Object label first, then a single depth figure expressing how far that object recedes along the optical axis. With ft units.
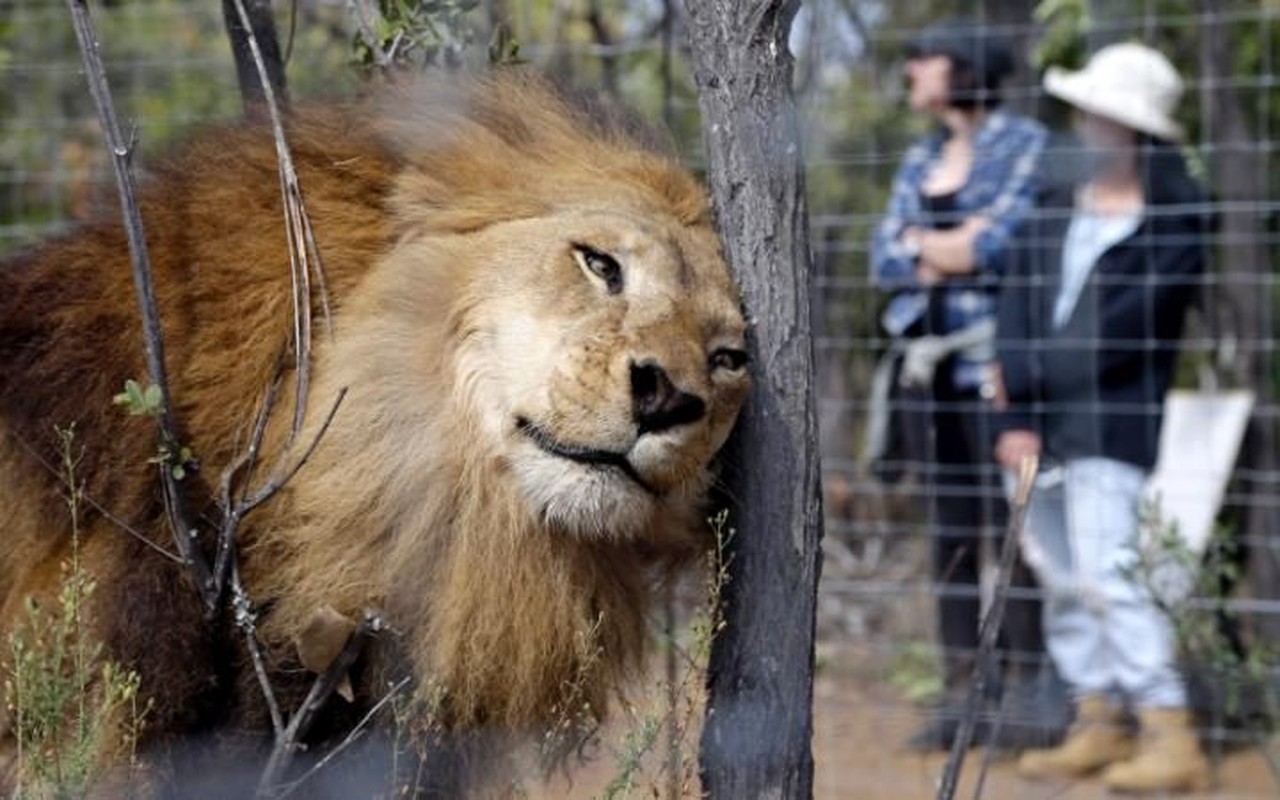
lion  19.47
